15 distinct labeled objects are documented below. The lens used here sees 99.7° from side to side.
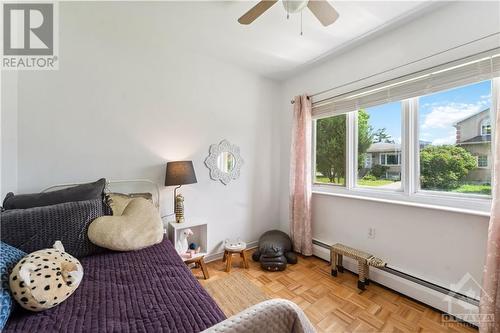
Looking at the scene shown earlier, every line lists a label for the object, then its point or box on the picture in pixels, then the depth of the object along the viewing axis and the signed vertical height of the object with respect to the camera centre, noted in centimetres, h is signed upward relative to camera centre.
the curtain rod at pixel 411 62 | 155 +93
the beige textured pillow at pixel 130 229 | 139 -44
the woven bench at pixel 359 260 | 203 -94
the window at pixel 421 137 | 167 +28
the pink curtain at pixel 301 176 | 273 -15
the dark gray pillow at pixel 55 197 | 145 -22
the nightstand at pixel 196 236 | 217 -77
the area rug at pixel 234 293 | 183 -121
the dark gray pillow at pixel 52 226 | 119 -36
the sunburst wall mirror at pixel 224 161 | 263 +6
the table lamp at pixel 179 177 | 213 -11
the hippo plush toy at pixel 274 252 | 243 -105
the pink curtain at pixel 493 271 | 139 -70
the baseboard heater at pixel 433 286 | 161 -102
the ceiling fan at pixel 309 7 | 135 +105
